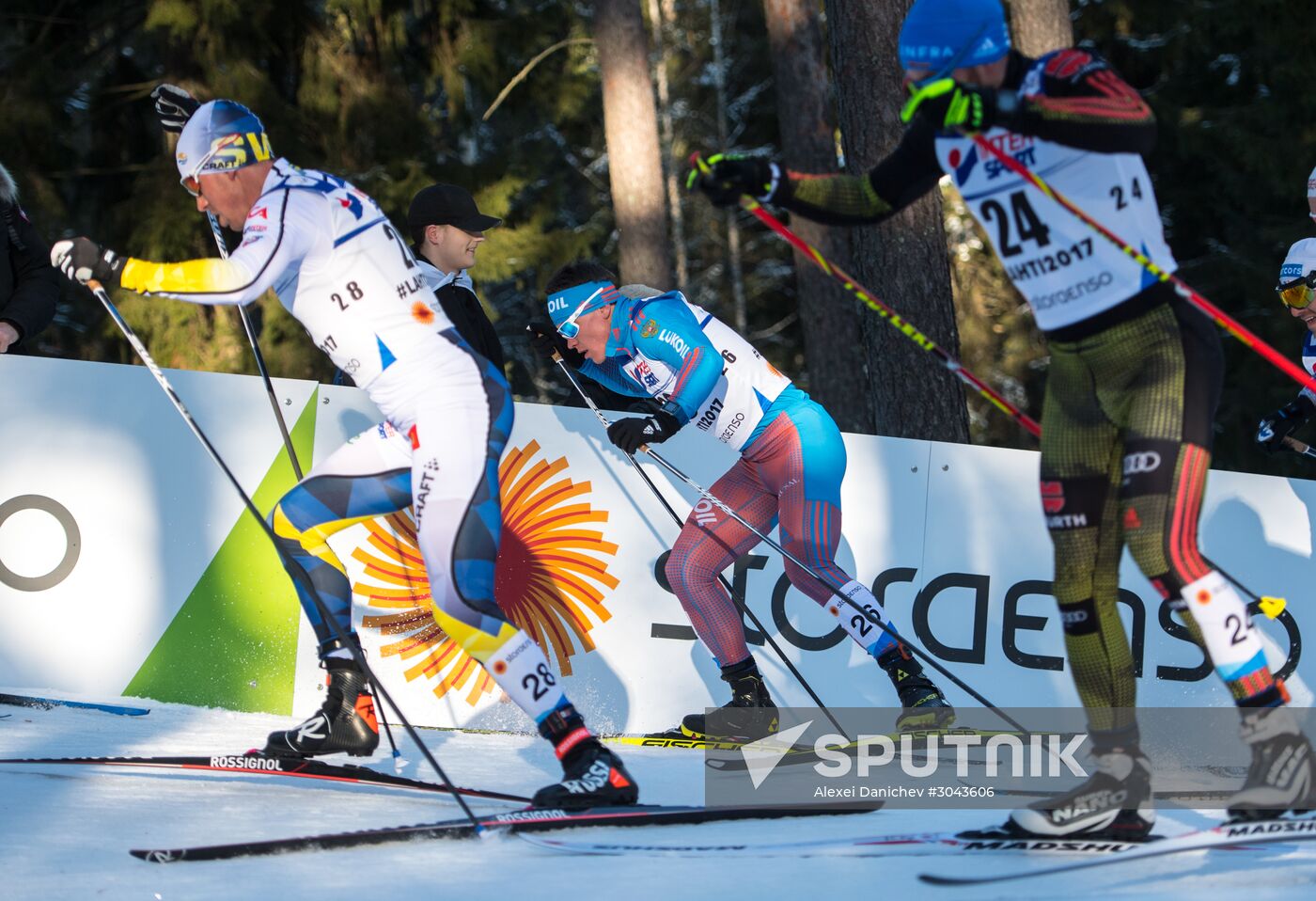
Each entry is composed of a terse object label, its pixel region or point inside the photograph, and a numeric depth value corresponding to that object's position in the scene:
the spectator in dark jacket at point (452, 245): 10.83
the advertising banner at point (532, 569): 11.70
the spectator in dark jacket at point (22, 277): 11.20
